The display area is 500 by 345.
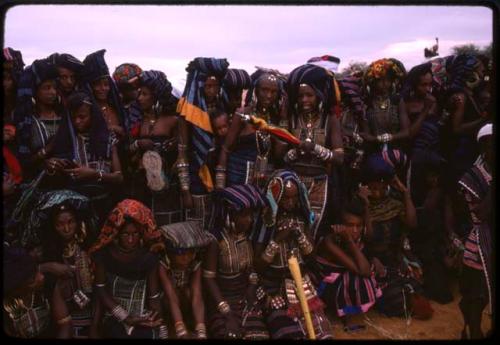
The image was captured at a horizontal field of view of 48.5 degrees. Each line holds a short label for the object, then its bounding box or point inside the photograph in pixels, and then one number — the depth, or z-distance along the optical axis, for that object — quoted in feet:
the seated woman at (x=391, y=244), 15.26
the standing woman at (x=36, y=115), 13.82
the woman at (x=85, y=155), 14.07
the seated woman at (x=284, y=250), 14.07
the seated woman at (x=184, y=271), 13.65
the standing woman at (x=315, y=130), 14.73
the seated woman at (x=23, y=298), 12.82
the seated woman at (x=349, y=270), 14.87
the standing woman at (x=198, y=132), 14.93
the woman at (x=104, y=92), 14.84
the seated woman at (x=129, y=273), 13.41
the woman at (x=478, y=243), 13.43
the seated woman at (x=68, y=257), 13.41
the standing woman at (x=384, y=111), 16.02
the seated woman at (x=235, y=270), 13.79
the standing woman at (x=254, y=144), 14.96
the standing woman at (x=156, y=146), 15.08
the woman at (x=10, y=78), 13.70
